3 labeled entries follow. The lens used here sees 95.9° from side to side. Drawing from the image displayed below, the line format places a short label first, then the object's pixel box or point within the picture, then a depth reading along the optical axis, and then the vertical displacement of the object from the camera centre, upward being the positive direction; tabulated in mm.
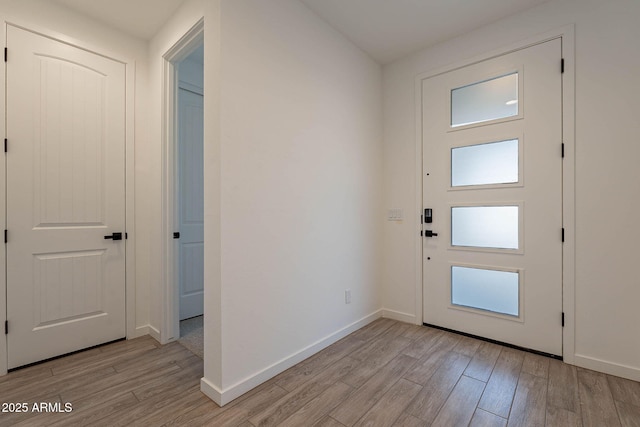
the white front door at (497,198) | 2307 +126
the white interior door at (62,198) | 2094 +114
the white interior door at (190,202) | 3172 +112
